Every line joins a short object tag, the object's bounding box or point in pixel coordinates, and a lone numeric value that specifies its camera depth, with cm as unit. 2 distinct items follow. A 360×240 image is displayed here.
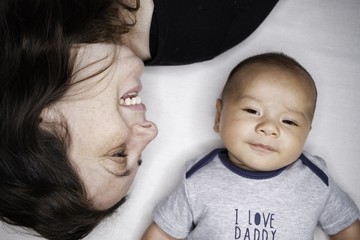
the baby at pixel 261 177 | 90
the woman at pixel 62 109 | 71
